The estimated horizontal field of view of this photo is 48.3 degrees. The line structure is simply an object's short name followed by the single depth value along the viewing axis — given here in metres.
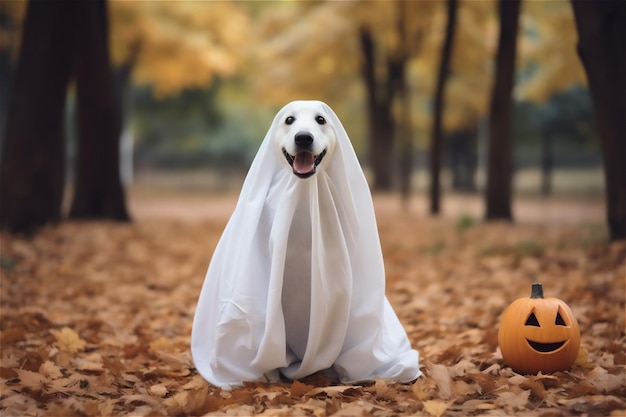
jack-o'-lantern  3.62
